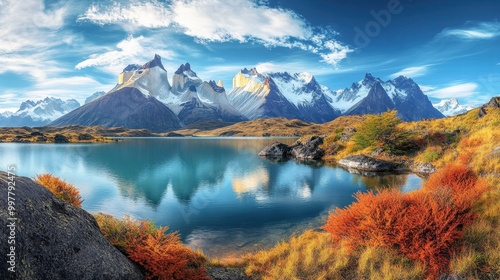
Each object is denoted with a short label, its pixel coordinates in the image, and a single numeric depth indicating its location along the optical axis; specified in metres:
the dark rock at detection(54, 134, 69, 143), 136.50
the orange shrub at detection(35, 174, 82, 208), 11.70
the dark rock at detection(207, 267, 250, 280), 10.71
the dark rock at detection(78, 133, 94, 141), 149.62
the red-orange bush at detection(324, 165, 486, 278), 9.83
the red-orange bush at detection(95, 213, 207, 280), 8.27
